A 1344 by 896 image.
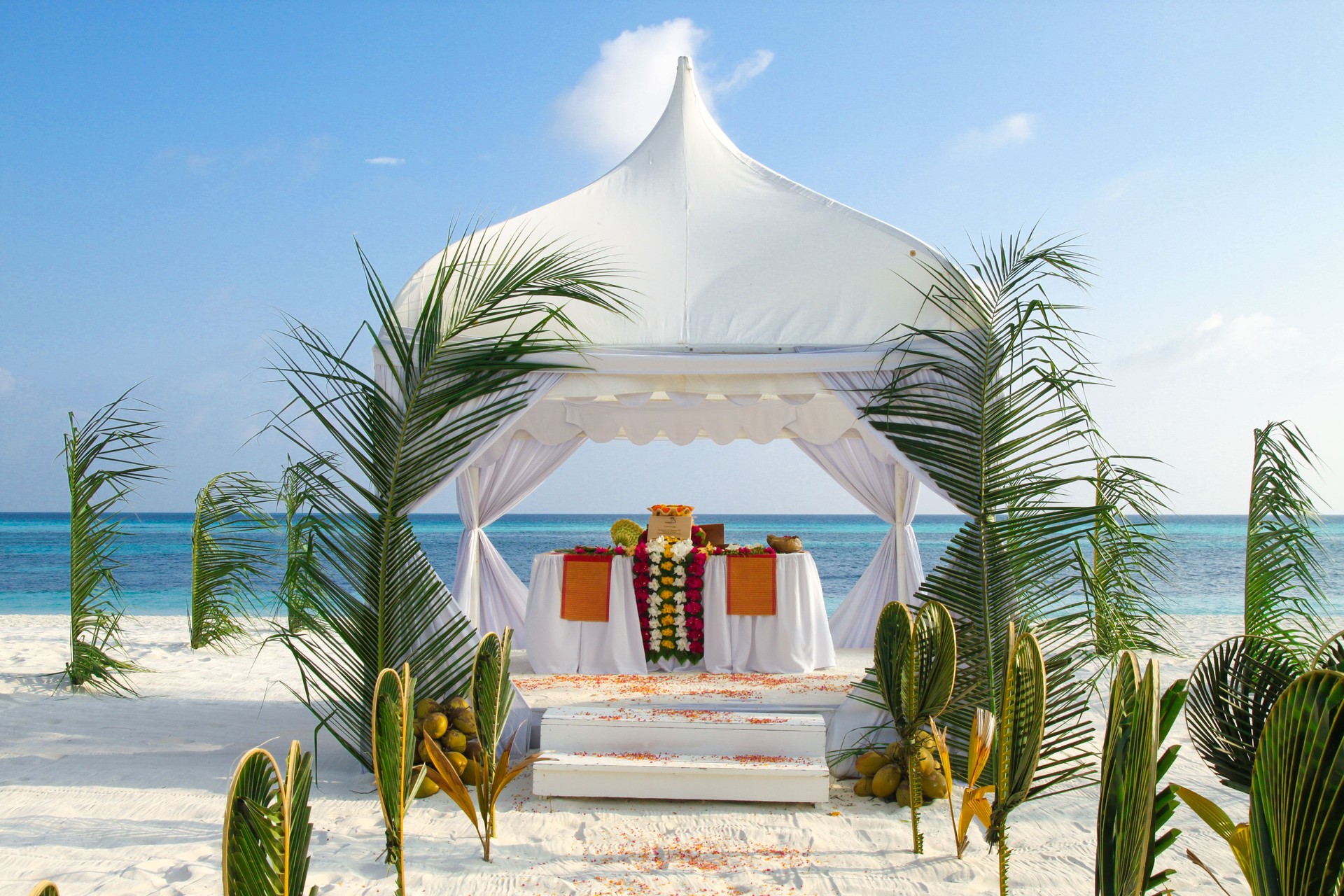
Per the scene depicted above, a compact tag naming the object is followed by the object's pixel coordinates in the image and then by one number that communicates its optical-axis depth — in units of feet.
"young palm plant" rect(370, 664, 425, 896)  10.21
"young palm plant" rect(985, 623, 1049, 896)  10.28
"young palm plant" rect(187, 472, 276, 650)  31.12
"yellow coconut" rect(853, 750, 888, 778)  16.79
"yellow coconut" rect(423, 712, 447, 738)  16.34
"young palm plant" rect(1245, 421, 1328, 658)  19.19
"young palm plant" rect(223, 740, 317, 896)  6.23
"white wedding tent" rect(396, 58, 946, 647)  18.52
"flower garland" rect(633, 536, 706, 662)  24.13
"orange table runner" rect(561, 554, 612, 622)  24.00
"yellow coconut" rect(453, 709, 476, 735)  16.87
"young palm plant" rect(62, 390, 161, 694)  25.34
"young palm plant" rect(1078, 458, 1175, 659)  19.77
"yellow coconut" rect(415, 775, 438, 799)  16.62
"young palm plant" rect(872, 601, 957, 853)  13.53
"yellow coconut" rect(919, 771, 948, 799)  15.76
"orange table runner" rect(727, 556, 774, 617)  23.86
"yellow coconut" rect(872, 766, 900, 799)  16.22
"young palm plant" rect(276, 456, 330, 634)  15.97
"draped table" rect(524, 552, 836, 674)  23.84
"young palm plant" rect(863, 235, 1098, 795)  16.49
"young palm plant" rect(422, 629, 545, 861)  13.11
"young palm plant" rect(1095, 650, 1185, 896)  6.88
